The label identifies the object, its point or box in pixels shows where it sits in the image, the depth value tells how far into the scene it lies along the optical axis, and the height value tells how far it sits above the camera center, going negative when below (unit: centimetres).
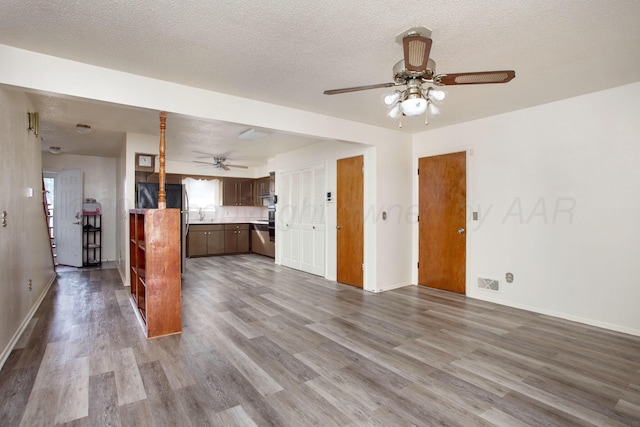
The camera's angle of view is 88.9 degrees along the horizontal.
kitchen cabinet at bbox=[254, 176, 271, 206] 866 +53
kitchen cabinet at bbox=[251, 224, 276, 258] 784 -77
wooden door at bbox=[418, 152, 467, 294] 460 -16
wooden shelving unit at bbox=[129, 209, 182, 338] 309 -60
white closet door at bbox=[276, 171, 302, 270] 645 -13
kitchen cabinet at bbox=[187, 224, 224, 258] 791 -72
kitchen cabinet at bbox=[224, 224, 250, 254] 840 -72
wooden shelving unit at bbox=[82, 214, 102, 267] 695 -65
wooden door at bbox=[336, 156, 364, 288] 503 -15
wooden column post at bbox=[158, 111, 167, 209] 307 +51
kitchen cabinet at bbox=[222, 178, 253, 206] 880 +52
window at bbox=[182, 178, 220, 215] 863 +44
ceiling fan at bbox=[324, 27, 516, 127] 192 +87
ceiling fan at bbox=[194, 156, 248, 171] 746 +116
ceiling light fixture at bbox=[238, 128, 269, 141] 474 +115
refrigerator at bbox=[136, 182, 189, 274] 547 +22
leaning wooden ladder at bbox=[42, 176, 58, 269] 495 -9
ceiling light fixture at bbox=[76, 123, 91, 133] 460 +119
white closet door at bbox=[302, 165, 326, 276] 582 -19
